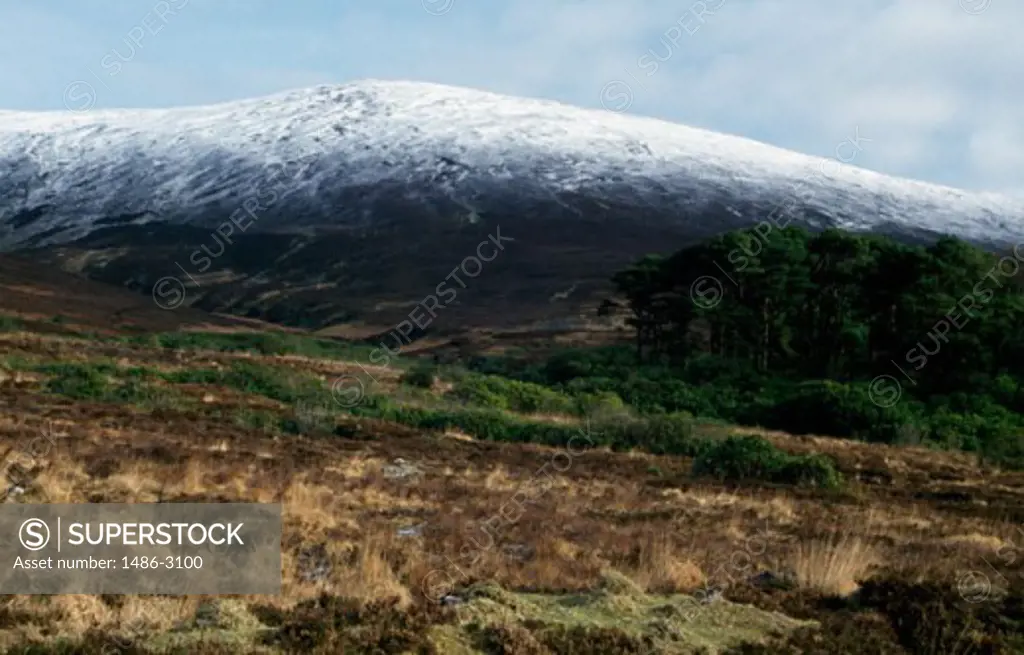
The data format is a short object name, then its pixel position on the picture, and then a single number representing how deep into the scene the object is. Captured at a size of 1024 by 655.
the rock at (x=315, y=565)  8.98
